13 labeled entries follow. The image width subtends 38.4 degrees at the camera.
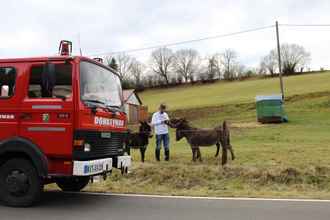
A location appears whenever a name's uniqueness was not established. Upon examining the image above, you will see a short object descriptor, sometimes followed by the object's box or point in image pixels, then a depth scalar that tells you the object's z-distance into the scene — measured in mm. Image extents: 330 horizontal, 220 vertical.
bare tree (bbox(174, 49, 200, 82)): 111062
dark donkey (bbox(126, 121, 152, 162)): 14094
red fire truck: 7945
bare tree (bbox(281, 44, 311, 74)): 97444
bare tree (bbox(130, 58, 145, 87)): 107500
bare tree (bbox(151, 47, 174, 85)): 109000
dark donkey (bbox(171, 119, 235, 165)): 13789
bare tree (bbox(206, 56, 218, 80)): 107300
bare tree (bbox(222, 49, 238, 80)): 104500
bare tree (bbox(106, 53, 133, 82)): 102594
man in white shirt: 14227
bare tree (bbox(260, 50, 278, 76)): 101994
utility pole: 44603
